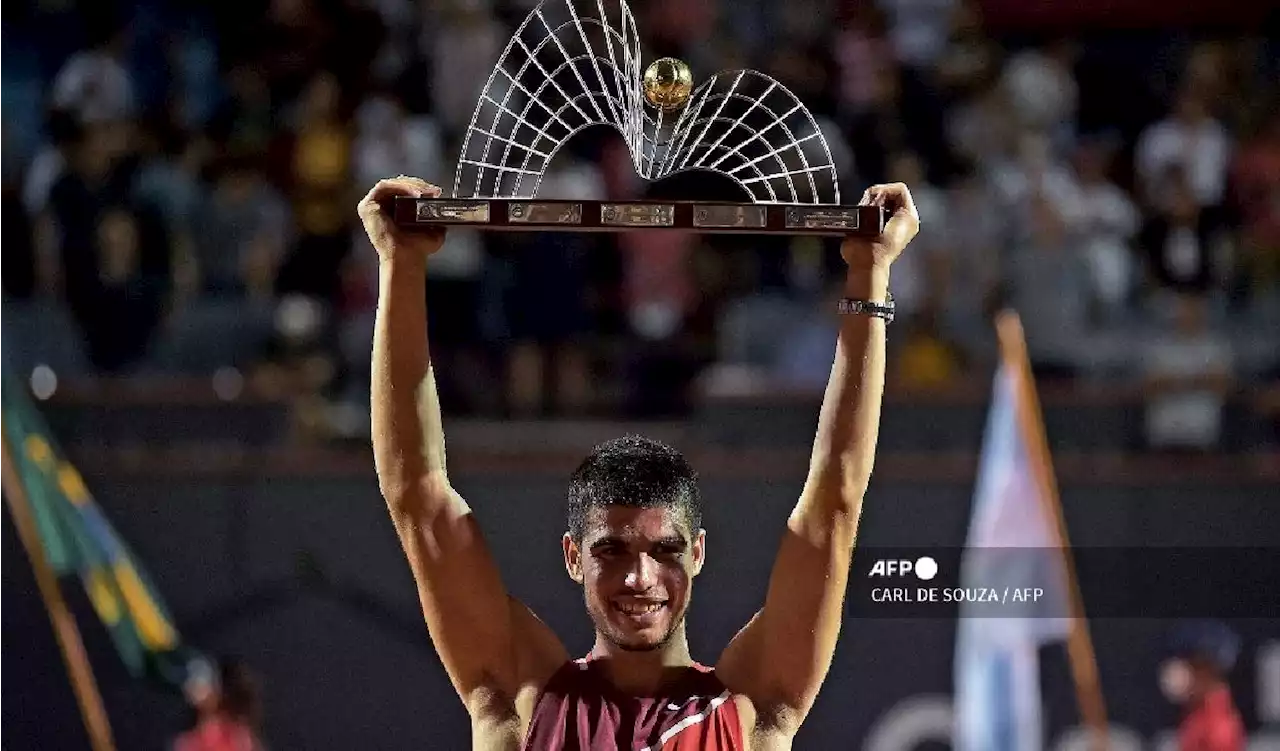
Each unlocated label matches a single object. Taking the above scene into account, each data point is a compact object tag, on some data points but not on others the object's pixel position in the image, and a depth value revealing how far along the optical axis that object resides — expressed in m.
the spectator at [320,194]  15.19
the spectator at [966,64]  16.64
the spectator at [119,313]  14.70
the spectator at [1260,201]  15.58
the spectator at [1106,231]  15.18
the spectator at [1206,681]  12.86
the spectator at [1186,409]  13.26
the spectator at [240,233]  15.10
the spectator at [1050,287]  14.50
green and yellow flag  13.22
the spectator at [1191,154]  15.98
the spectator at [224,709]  13.02
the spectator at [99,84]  16.05
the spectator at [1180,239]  15.25
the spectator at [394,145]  15.93
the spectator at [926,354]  14.34
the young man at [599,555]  6.10
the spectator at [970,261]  14.52
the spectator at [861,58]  16.33
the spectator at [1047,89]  16.66
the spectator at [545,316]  14.67
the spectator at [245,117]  16.44
